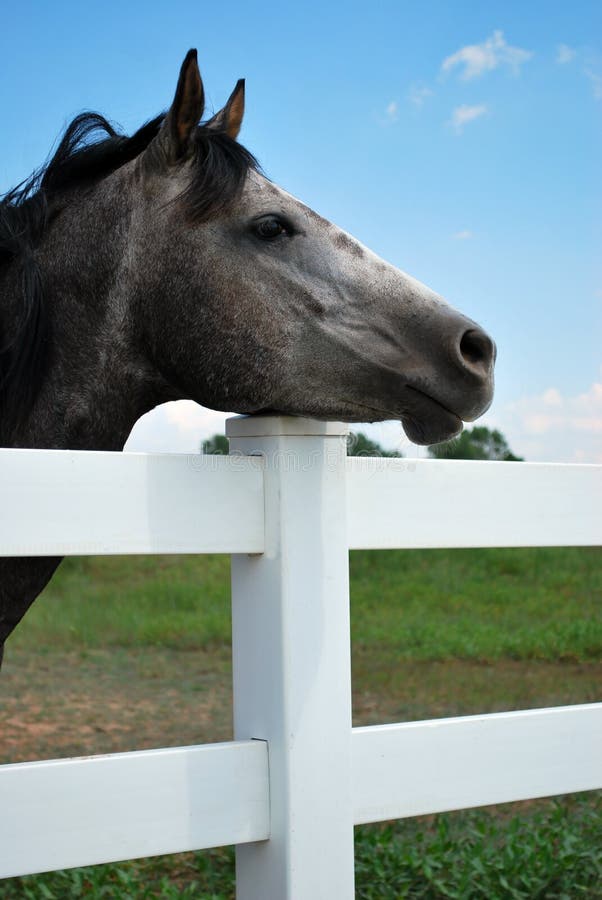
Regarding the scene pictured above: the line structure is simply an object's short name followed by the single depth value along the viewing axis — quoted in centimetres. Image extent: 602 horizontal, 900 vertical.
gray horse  177
